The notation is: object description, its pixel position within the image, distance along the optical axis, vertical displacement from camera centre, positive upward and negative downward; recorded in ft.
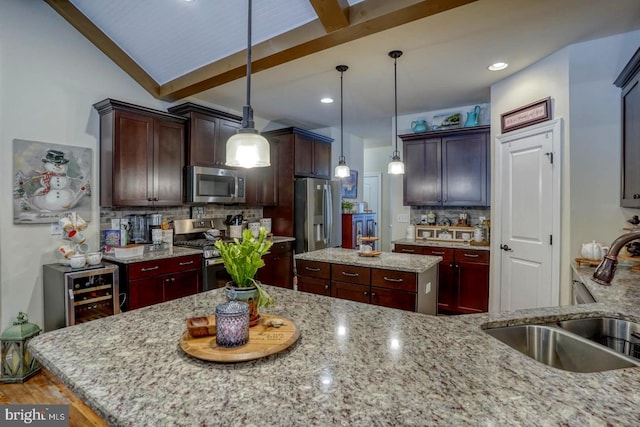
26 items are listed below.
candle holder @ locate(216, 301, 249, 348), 3.56 -1.21
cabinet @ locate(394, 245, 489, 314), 12.56 -2.65
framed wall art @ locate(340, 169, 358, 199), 21.57 +1.61
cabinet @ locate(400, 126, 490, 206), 13.65 +1.83
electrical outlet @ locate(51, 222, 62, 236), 10.05 -0.54
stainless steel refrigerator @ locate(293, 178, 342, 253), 16.07 -0.16
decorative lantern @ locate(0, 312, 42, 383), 7.89 -3.44
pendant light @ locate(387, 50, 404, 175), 10.81 +1.49
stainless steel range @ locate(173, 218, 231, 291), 11.73 -1.23
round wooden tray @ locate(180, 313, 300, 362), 3.38 -1.45
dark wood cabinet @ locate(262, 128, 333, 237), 16.38 +2.14
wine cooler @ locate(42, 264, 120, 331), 8.74 -2.25
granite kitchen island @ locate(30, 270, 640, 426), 2.51 -1.51
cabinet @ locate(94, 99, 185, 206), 10.68 +1.89
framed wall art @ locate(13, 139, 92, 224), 9.37 +0.88
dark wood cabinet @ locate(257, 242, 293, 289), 14.28 -2.48
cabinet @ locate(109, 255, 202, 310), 9.82 -2.14
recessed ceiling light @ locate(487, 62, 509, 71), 10.39 +4.54
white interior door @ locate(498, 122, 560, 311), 9.78 -0.22
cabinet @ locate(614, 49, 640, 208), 7.54 +1.87
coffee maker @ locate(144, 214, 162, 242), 12.39 -0.49
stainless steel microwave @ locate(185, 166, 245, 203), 12.60 +1.04
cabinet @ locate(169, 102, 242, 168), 12.60 +3.07
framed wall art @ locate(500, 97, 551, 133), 9.93 +3.02
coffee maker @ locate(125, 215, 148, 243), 12.02 -0.61
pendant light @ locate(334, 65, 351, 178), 11.51 +1.40
